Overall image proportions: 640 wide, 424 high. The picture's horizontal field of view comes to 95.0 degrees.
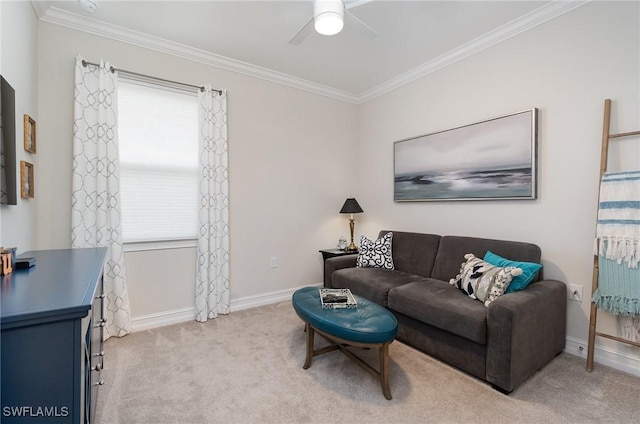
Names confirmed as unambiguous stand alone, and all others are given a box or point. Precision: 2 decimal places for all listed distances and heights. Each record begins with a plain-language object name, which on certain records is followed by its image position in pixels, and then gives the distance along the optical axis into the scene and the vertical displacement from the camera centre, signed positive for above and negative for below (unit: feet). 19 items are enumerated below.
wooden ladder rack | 6.69 -1.19
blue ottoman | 5.75 -2.52
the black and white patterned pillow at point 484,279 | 6.70 -1.77
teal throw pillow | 6.88 -1.62
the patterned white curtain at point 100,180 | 8.04 +0.54
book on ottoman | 6.87 -2.30
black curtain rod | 8.15 +3.82
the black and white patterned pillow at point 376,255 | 10.45 -1.82
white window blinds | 8.91 +1.24
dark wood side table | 12.13 -2.06
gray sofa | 5.93 -2.47
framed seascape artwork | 8.23 +1.43
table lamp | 12.72 -0.19
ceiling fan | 6.20 +4.10
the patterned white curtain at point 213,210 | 9.84 -0.30
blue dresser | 2.45 -1.36
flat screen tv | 4.96 +0.96
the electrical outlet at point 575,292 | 7.36 -2.14
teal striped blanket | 6.17 -0.77
